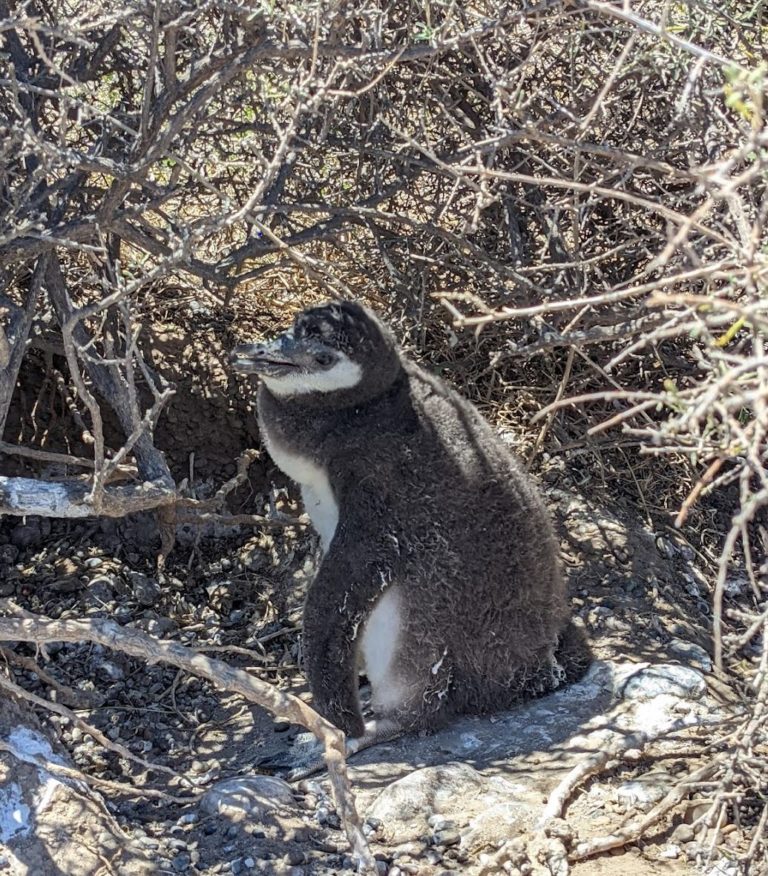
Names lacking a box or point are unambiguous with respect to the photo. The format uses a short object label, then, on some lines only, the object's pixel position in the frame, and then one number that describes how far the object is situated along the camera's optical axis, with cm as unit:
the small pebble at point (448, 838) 288
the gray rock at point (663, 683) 352
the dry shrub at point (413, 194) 294
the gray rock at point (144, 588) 420
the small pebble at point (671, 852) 287
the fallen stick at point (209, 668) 258
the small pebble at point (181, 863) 276
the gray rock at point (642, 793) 305
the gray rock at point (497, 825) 287
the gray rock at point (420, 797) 294
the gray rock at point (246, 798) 292
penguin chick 340
